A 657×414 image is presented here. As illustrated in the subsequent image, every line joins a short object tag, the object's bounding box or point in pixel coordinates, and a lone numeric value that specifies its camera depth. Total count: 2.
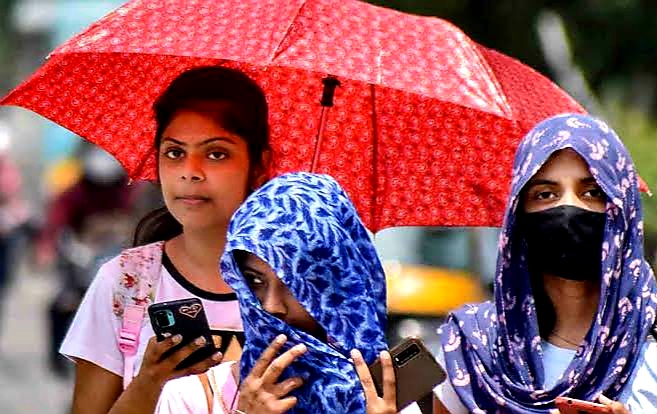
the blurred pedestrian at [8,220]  27.78
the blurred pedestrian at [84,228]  23.34
